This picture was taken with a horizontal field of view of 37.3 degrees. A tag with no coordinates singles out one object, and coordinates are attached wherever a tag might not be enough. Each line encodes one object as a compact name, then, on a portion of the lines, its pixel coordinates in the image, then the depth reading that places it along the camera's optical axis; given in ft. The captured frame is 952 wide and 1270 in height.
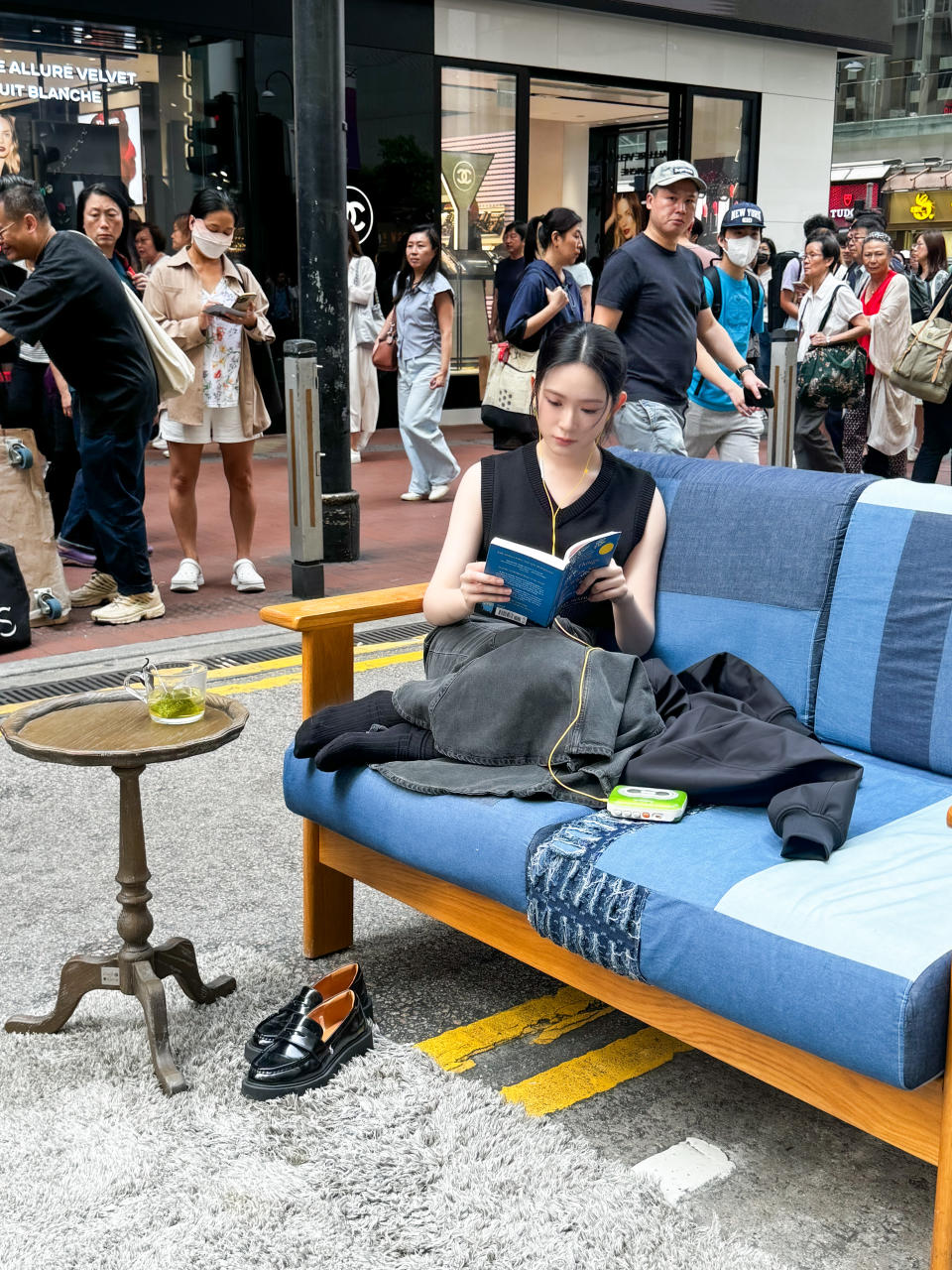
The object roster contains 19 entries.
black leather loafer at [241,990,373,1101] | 9.56
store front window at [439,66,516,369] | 47.06
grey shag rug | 8.05
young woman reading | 10.39
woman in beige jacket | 23.40
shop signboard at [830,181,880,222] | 111.55
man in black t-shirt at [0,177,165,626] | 20.30
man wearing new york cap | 23.54
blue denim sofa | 7.57
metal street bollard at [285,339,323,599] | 23.15
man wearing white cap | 19.56
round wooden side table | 9.64
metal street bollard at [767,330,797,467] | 27.04
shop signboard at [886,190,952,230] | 91.35
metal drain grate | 18.97
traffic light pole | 24.25
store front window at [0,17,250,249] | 38.45
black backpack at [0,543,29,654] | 20.51
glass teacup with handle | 10.22
